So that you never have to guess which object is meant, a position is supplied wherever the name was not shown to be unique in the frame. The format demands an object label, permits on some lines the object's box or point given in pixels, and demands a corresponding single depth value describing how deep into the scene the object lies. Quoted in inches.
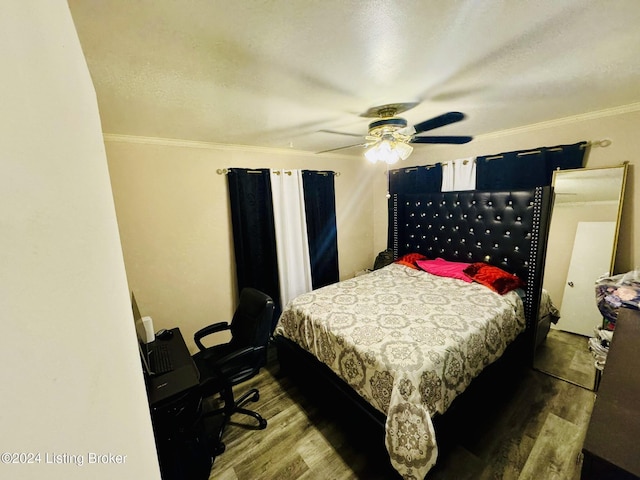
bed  55.2
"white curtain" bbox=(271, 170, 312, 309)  118.8
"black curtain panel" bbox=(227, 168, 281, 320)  108.3
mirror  83.0
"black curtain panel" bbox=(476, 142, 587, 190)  88.6
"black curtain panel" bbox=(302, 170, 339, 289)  128.9
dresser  25.2
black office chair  69.7
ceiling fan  67.9
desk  53.7
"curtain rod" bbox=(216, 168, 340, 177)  104.3
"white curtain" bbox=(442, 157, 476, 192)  114.3
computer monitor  58.6
